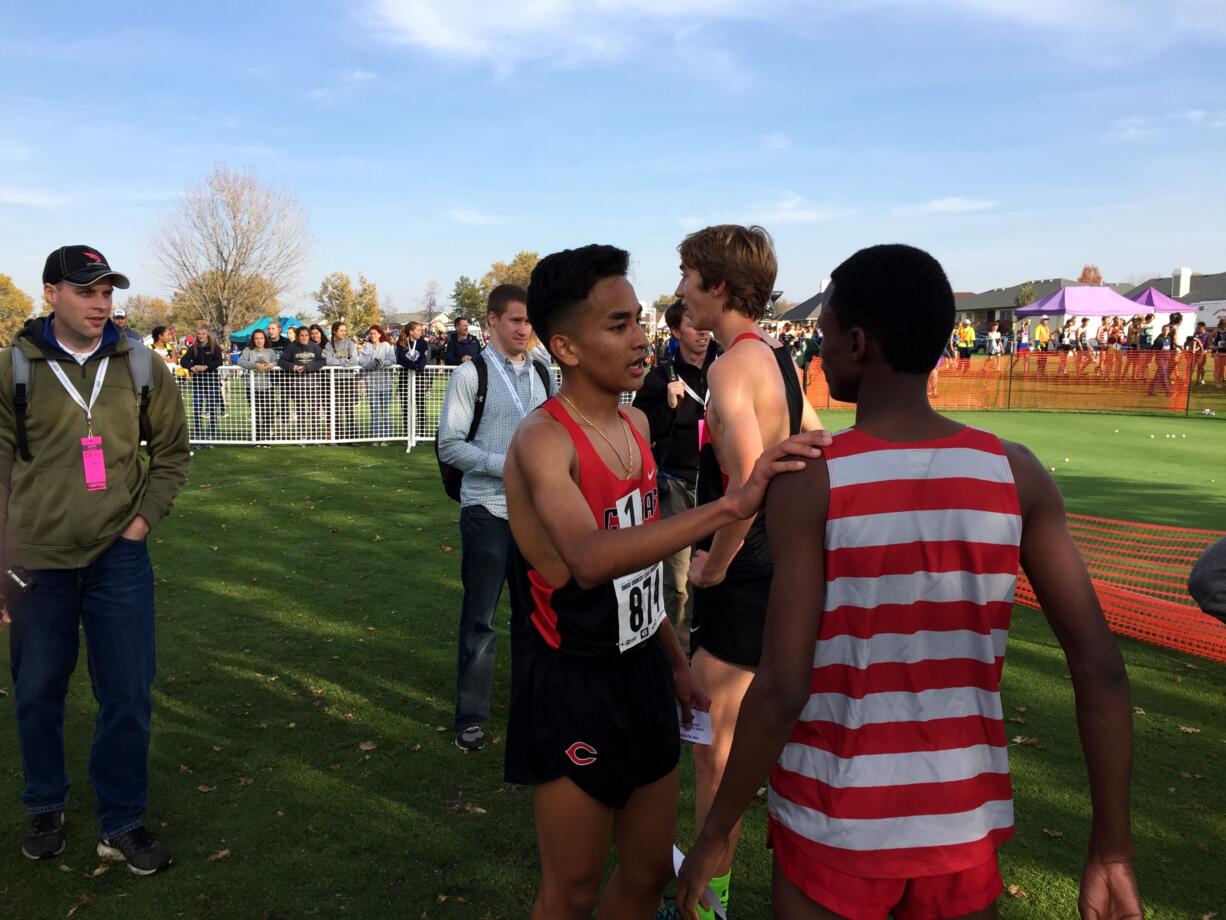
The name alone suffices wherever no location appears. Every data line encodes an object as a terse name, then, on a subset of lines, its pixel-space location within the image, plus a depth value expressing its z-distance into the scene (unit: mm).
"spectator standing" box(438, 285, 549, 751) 4984
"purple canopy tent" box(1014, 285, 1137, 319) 38906
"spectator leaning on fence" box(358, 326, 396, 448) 17891
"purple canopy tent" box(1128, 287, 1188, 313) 40281
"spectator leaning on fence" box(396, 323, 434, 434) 18109
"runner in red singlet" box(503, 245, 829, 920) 2490
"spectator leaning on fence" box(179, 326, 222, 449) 17641
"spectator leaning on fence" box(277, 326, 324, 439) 17719
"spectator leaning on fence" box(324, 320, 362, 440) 17859
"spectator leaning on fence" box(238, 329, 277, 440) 17578
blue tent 31645
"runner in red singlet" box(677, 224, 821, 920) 3113
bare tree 50250
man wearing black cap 3740
